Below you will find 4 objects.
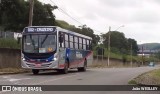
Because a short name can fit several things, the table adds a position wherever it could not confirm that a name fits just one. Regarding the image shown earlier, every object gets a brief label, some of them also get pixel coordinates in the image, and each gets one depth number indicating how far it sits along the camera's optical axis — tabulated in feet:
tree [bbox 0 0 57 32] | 112.56
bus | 63.27
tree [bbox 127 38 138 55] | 375.28
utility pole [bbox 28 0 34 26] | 77.96
